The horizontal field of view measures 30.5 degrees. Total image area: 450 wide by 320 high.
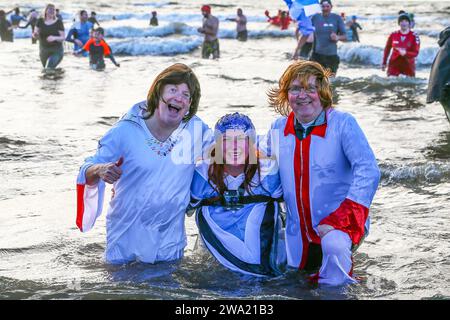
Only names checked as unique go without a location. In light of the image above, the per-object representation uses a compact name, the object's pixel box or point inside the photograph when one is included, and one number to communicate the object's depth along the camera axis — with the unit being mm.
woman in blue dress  4754
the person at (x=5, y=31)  32062
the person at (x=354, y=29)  33344
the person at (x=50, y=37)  18375
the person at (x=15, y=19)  38531
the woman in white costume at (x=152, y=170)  4746
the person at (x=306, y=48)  19078
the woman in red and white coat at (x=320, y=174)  4527
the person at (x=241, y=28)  36262
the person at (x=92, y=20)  31003
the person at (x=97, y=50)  20797
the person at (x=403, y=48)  15445
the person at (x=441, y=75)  9680
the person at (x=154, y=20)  43469
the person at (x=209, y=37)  25328
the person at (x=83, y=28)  24891
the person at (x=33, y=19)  32794
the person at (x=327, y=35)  15367
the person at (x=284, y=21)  41562
